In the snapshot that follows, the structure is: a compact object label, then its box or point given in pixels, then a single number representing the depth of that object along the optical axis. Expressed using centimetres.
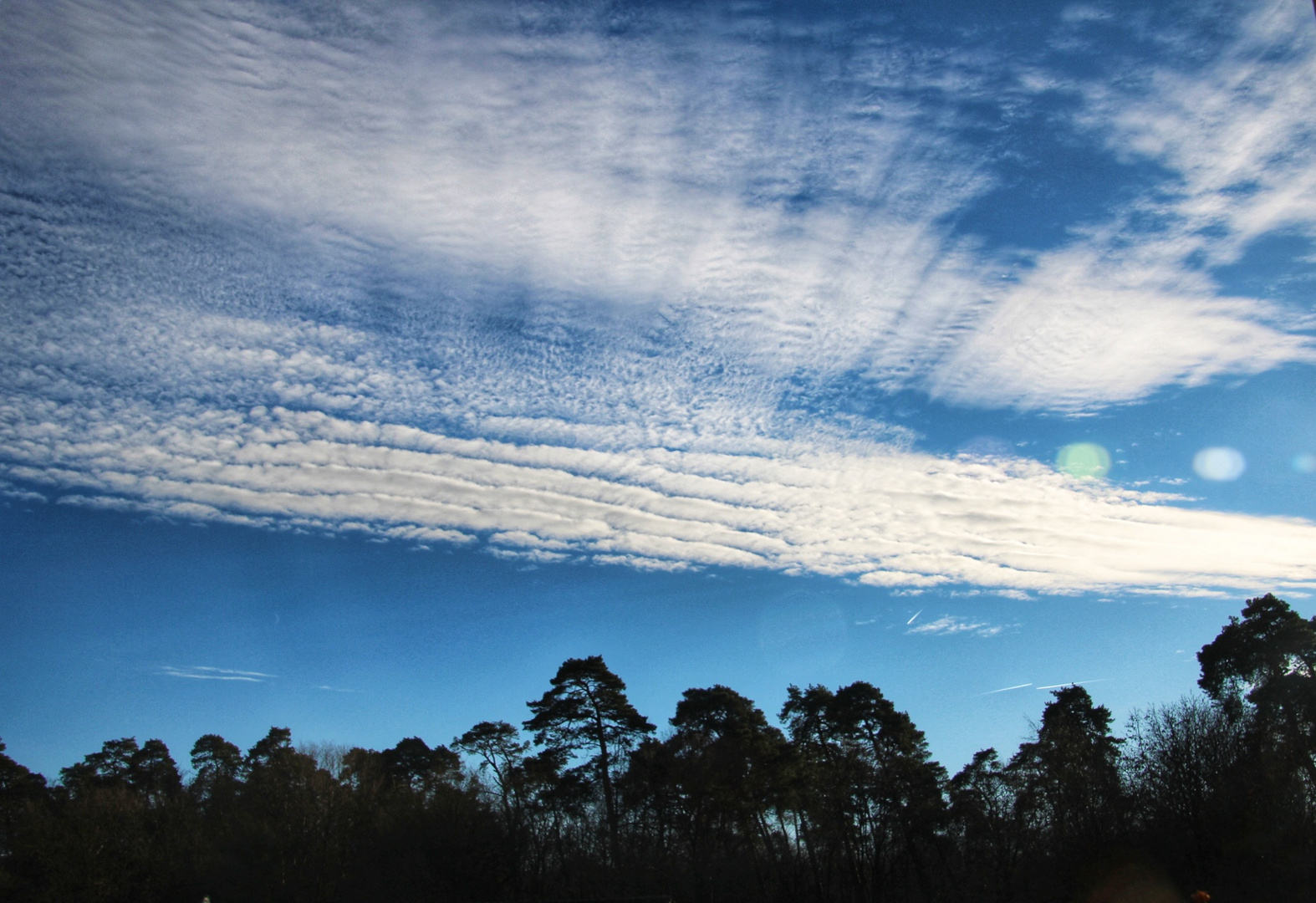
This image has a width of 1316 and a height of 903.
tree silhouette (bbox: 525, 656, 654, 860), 4100
